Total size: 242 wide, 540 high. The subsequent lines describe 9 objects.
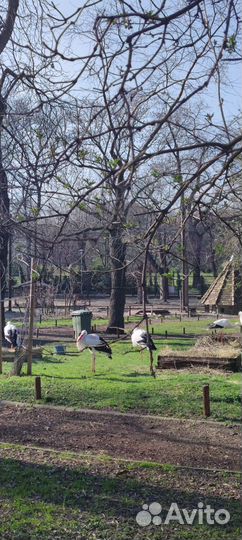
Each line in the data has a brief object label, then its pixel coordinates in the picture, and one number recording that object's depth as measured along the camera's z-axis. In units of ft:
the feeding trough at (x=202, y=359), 39.09
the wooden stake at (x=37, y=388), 28.30
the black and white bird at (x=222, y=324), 72.18
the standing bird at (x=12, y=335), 62.01
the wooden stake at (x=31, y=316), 36.86
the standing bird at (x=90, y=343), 46.91
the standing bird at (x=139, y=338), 47.48
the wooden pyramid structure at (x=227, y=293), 101.04
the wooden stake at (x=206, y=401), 24.28
